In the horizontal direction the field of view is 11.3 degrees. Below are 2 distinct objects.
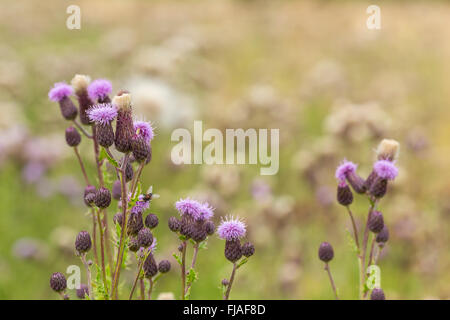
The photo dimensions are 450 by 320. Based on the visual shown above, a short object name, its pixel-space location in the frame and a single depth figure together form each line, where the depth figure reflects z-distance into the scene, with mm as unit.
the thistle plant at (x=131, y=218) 1059
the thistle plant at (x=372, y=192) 1097
